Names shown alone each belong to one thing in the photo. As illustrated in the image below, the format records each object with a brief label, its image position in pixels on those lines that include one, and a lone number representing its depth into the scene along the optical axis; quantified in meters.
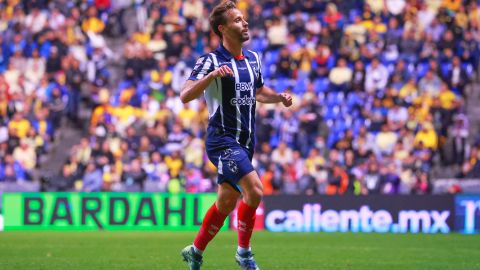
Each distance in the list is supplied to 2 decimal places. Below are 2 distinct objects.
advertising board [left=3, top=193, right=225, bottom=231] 42.53
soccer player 18.11
